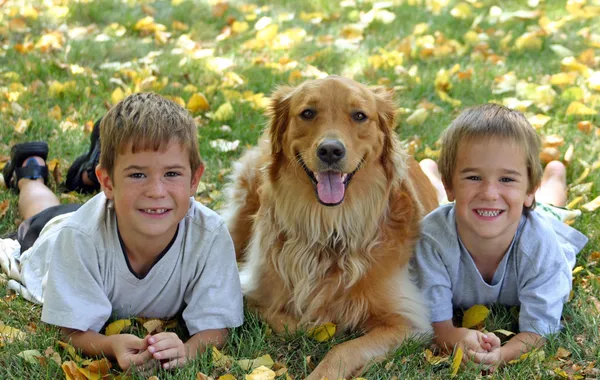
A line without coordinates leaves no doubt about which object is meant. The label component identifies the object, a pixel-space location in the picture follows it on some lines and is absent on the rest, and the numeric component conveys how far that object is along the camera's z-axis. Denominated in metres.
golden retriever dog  3.19
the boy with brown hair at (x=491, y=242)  3.11
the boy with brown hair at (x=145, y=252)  2.88
